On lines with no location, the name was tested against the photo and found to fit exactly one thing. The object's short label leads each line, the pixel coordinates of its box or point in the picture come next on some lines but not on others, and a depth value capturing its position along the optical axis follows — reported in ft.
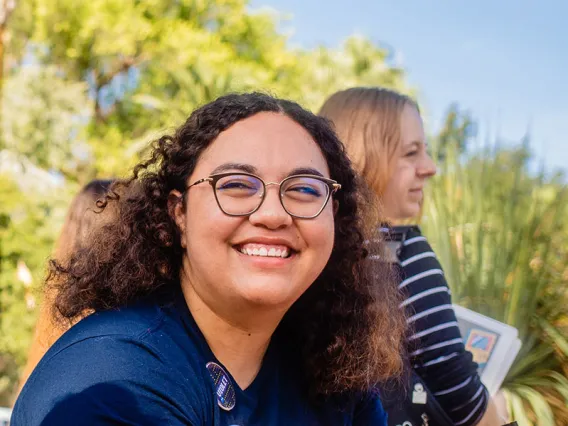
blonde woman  7.39
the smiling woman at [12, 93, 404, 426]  4.64
